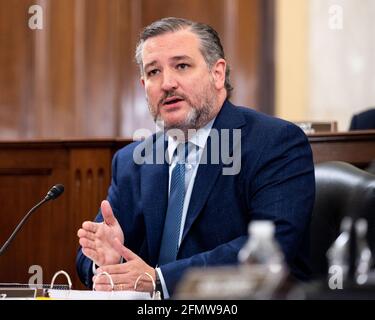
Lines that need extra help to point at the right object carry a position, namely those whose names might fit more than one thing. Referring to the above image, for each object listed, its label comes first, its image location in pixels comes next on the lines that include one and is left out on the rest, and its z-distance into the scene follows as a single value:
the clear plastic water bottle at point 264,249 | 1.87
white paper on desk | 4.21
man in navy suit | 4.72
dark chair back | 4.69
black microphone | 4.56
